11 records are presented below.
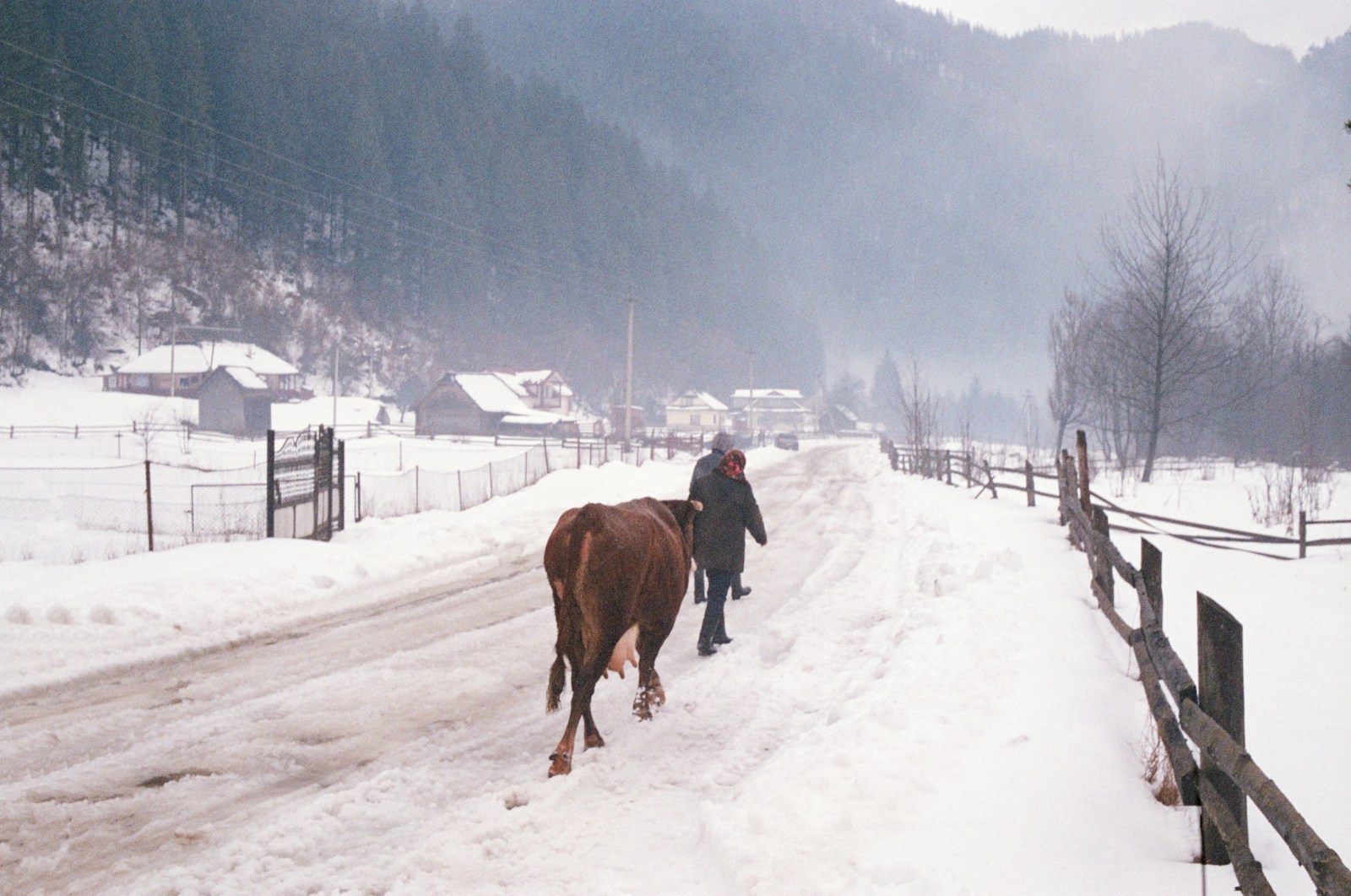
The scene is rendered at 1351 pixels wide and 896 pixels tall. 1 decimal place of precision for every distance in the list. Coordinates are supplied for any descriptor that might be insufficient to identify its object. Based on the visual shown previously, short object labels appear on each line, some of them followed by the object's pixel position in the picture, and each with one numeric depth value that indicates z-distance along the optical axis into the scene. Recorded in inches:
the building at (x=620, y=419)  3668.8
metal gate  550.0
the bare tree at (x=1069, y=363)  1574.8
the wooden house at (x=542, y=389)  3659.0
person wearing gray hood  396.5
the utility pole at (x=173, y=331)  2650.1
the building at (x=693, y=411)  4685.0
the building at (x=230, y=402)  2694.4
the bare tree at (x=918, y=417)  1387.5
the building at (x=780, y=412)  5551.2
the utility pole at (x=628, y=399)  1792.6
